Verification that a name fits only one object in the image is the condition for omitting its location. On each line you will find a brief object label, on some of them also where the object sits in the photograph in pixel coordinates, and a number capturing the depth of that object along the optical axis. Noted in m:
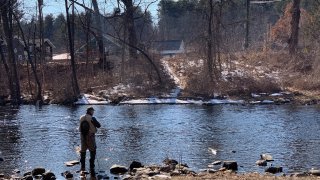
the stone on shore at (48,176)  16.80
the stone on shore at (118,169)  17.69
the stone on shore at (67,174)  17.01
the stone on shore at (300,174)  16.00
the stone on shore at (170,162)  18.36
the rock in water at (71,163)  18.95
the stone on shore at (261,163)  18.33
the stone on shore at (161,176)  15.61
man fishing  17.42
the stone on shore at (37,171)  17.59
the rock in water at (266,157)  19.08
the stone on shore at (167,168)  17.23
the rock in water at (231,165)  17.72
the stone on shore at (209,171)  16.93
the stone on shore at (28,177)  16.76
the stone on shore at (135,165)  18.12
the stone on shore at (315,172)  16.16
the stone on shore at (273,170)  17.16
